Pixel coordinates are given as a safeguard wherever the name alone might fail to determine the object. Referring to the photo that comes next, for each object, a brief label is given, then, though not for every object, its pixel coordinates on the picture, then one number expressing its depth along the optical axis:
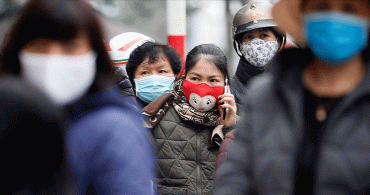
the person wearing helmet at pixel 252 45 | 8.43
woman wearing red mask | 6.80
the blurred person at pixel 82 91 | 3.36
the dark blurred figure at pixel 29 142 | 2.96
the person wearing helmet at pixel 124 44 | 10.20
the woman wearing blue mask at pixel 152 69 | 8.27
